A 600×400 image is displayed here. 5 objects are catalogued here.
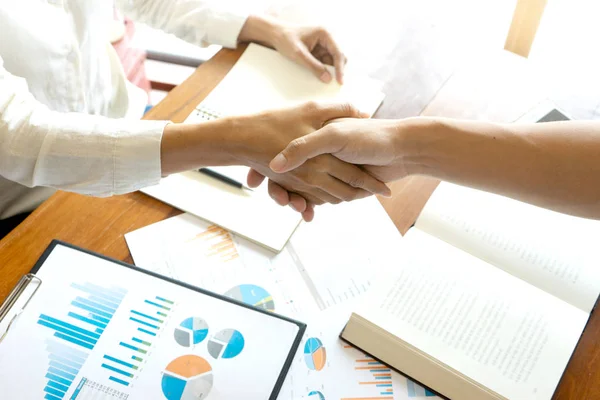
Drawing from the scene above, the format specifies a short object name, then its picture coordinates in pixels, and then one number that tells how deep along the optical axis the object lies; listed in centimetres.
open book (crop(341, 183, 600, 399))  72
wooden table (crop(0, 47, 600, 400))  80
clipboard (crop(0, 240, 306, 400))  74
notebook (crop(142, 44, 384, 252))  89
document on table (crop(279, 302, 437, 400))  73
